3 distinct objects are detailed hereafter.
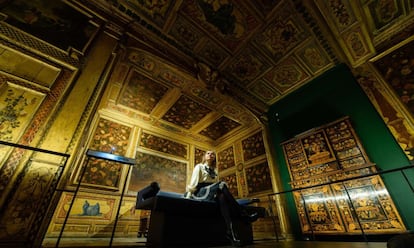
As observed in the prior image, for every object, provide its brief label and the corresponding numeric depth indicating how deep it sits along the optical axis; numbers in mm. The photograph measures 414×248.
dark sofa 1996
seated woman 2219
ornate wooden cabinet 3066
